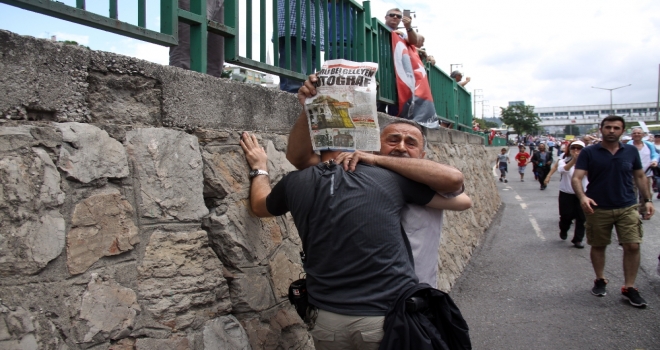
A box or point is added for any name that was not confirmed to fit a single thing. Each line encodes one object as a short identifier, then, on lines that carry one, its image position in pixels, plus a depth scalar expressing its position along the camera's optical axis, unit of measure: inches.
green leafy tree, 3043.8
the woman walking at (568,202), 323.6
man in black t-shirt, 83.7
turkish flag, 239.8
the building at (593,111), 4350.4
